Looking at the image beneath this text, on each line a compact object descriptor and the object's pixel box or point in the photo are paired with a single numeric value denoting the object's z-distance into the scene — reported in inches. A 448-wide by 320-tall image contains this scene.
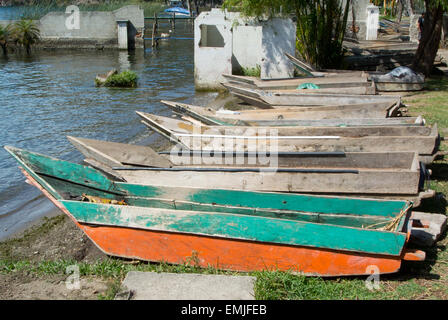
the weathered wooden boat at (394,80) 516.1
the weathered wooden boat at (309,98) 385.3
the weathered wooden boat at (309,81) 458.0
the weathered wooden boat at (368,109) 344.5
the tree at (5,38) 1197.3
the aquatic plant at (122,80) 752.3
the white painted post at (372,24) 1058.1
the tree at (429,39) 546.0
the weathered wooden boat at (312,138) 259.8
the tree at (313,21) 569.0
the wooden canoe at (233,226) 179.2
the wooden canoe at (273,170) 226.4
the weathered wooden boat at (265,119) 303.3
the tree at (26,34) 1232.2
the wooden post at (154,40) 1307.8
